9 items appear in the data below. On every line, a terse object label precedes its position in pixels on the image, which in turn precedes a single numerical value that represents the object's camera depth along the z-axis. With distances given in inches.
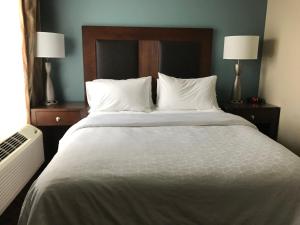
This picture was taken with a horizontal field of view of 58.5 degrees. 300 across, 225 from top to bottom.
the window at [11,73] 90.0
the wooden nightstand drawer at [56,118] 111.5
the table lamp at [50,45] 107.3
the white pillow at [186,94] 109.9
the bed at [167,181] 50.3
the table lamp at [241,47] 115.3
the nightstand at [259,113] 118.6
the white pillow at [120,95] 105.0
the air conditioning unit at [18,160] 76.6
